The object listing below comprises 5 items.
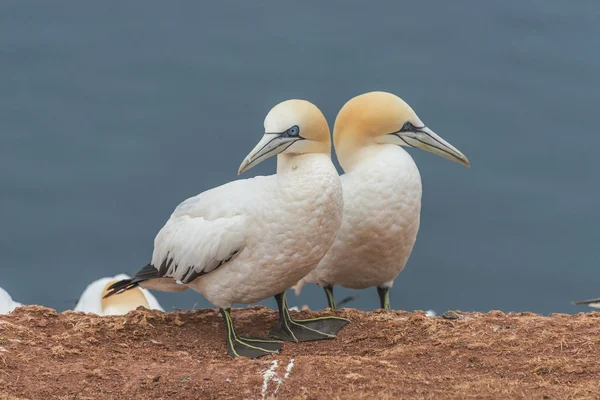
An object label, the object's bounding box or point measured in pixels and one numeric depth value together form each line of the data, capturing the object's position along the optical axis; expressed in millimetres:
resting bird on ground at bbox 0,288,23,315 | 17937
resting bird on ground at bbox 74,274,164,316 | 18516
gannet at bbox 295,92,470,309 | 13039
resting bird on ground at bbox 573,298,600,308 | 13922
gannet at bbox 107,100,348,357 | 11023
